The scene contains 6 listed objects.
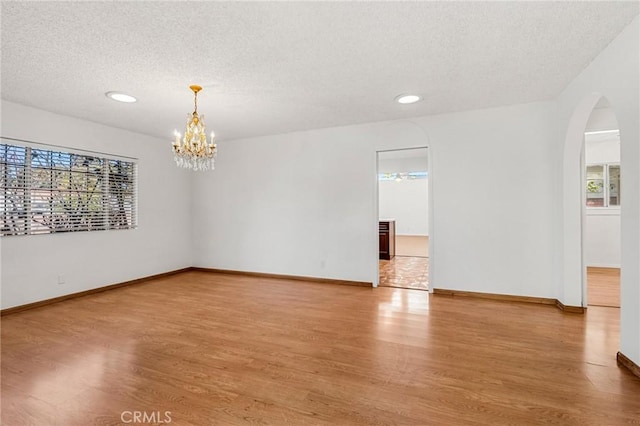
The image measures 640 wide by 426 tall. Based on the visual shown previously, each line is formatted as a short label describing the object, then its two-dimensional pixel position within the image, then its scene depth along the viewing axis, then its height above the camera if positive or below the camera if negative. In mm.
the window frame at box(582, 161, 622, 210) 5711 +486
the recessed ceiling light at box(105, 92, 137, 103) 3453 +1343
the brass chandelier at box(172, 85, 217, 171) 3281 +759
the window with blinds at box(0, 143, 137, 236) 3725 +305
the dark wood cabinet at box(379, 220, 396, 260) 7258 -644
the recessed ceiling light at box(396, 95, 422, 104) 3629 +1373
